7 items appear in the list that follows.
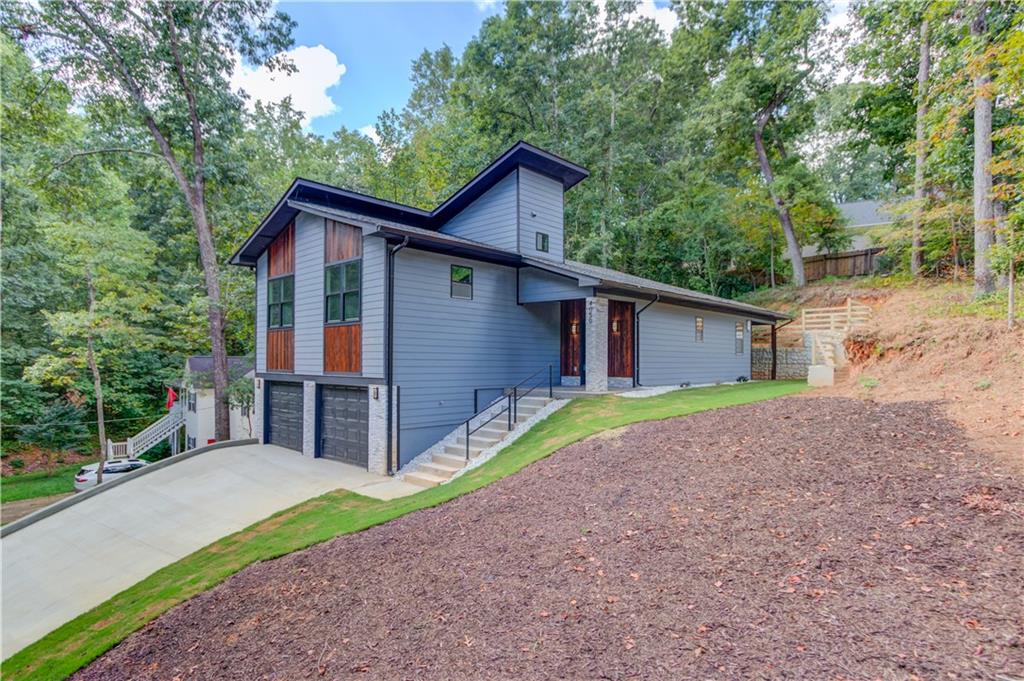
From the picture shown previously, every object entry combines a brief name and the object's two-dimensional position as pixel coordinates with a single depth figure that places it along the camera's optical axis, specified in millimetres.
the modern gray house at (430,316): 10422
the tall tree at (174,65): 14328
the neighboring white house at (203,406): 17547
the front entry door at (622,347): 13609
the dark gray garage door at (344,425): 11133
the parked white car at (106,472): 16719
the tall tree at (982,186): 13016
